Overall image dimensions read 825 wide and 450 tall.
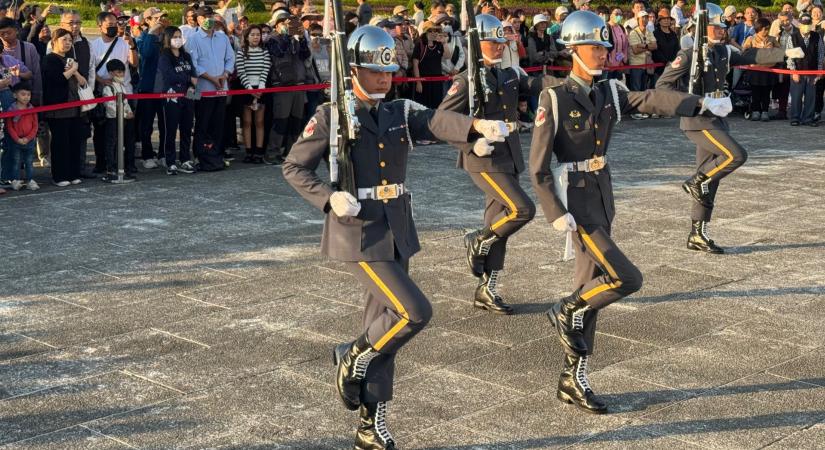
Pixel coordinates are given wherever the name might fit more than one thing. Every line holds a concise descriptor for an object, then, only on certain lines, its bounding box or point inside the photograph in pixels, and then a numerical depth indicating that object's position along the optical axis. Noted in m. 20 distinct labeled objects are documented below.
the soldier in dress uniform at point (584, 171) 7.57
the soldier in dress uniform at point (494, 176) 9.63
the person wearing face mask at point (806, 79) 20.94
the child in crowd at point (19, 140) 14.16
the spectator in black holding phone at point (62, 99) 14.54
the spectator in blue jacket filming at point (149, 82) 15.62
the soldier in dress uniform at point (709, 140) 11.57
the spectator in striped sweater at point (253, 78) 16.44
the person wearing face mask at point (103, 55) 15.20
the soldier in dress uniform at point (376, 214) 6.64
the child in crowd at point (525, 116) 19.94
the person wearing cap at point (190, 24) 15.97
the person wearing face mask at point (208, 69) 15.76
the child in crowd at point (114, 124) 15.06
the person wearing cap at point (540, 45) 21.06
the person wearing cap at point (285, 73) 16.69
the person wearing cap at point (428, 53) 19.31
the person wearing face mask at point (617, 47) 21.83
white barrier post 14.93
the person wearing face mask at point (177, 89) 15.41
